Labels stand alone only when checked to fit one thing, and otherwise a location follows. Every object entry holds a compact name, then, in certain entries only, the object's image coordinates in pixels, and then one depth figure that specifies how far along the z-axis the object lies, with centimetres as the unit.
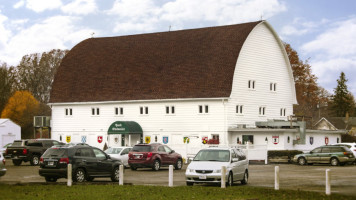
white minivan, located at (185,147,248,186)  2419
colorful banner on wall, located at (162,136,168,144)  5659
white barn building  5406
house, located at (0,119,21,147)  6831
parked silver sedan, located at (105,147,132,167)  3995
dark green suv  4488
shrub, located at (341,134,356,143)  7019
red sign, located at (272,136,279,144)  5250
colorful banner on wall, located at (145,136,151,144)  5750
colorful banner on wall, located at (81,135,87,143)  6147
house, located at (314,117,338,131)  10469
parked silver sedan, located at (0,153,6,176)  2516
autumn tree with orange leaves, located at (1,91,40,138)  8956
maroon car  3681
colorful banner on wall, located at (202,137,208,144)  5271
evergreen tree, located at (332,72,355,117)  11338
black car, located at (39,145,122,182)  2602
